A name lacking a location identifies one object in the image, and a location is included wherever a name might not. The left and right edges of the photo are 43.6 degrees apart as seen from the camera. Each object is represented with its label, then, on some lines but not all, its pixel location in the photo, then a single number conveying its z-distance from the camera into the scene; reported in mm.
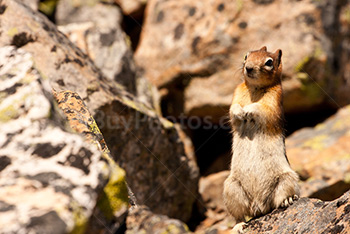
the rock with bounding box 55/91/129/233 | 4734
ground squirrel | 7660
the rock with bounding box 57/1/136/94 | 13117
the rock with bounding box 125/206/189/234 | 7344
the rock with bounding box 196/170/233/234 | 12488
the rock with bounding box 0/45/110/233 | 3982
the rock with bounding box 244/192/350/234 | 5922
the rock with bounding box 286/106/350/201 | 11133
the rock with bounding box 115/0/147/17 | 17044
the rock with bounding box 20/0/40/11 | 15195
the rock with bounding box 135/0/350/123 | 13844
